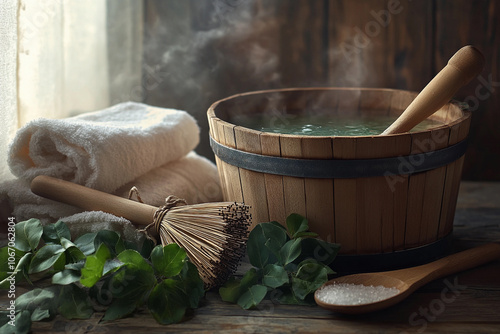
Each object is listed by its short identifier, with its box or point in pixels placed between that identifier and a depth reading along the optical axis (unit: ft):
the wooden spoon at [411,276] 4.38
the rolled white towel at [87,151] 5.41
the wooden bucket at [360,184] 4.64
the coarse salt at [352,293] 4.41
